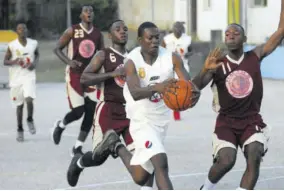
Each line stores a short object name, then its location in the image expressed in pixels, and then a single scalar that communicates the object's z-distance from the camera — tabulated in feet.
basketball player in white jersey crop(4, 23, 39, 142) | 62.48
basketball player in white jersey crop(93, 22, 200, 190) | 34.32
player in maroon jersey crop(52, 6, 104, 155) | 51.66
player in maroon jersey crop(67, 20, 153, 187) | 40.10
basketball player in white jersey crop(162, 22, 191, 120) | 77.58
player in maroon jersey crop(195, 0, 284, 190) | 36.35
